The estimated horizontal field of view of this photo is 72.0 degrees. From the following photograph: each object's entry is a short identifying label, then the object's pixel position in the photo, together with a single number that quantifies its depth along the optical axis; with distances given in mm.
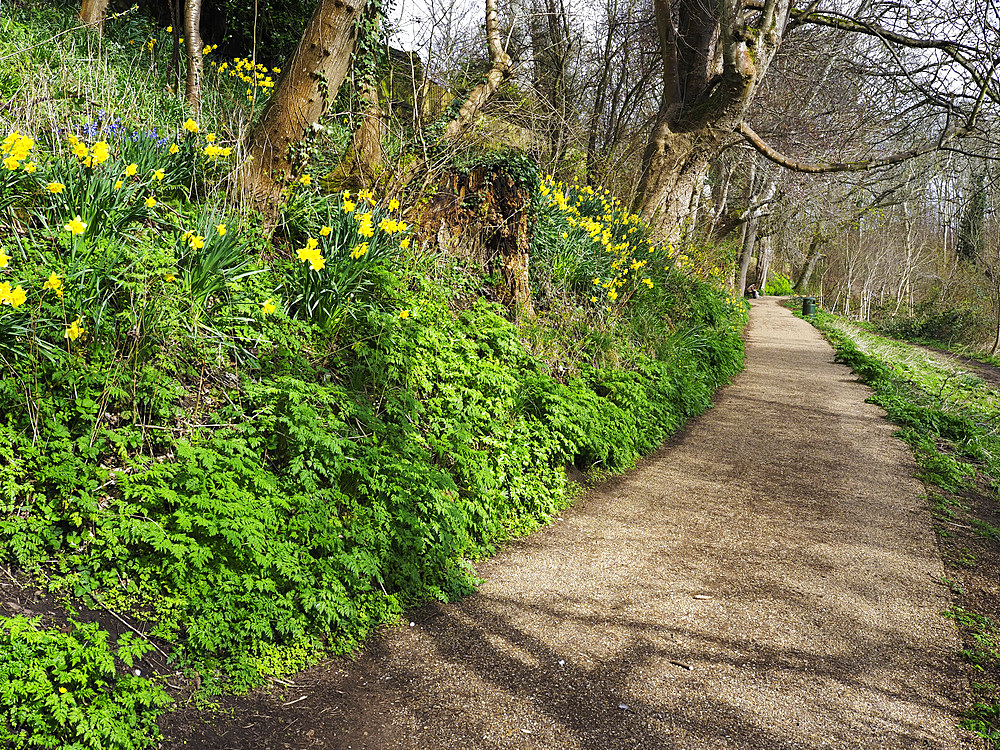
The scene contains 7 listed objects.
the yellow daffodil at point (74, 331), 2697
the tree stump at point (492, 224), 5570
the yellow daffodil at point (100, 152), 3055
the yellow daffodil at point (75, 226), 2854
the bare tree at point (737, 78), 9320
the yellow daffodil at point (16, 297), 2498
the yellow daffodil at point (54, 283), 2778
